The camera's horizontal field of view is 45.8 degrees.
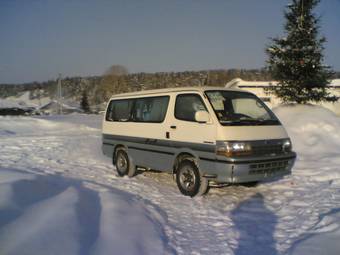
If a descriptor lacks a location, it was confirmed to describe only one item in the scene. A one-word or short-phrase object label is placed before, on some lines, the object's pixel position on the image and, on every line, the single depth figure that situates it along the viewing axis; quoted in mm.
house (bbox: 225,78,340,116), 41344
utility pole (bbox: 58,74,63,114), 70062
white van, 7500
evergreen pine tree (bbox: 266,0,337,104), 18812
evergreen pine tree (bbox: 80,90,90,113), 102750
